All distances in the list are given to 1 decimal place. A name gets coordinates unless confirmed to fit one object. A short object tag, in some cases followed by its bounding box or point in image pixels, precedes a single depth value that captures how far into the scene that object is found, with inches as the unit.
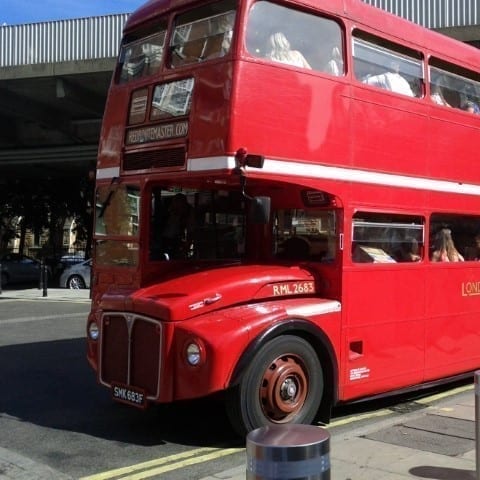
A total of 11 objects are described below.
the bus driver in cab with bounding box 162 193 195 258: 275.1
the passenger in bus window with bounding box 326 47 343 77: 257.8
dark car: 1147.3
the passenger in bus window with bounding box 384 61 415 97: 278.5
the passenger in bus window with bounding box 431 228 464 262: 300.7
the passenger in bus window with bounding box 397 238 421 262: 283.9
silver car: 1001.5
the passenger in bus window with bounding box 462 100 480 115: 317.7
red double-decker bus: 229.6
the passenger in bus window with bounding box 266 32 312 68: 239.9
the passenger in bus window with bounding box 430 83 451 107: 298.2
